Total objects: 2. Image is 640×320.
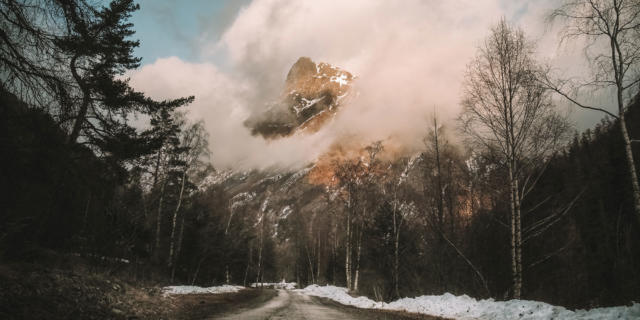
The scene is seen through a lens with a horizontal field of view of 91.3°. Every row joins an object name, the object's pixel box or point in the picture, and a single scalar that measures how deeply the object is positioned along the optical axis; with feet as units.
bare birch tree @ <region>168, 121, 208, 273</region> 80.79
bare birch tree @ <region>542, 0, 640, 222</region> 26.27
